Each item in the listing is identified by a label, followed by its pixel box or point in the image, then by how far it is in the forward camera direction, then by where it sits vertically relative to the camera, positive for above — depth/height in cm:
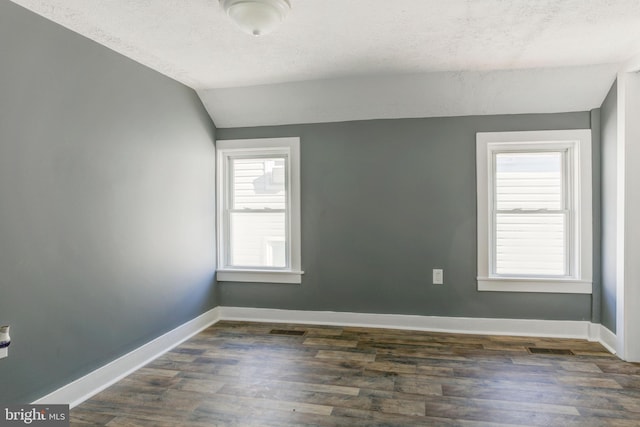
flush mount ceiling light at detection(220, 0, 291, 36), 200 +107
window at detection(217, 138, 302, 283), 382 +7
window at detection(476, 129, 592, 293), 339 +4
